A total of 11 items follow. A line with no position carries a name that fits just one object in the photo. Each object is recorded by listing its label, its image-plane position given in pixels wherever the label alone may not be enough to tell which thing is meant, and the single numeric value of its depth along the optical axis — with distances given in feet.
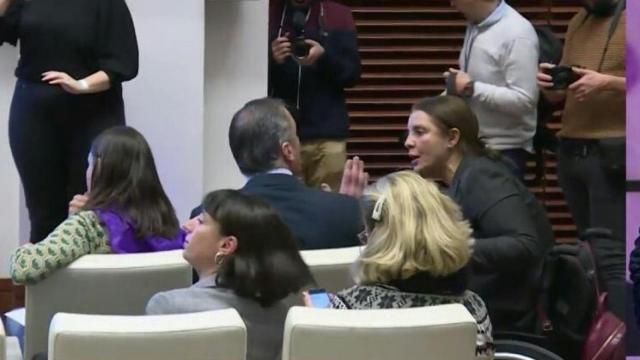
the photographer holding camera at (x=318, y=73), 37.01
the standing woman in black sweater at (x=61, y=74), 33.40
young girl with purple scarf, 24.20
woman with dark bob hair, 19.26
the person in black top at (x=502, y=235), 24.03
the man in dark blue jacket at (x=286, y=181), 24.76
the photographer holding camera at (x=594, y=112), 29.99
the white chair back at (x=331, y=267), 22.59
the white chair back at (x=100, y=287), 22.02
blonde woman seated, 19.16
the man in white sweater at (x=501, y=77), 32.14
